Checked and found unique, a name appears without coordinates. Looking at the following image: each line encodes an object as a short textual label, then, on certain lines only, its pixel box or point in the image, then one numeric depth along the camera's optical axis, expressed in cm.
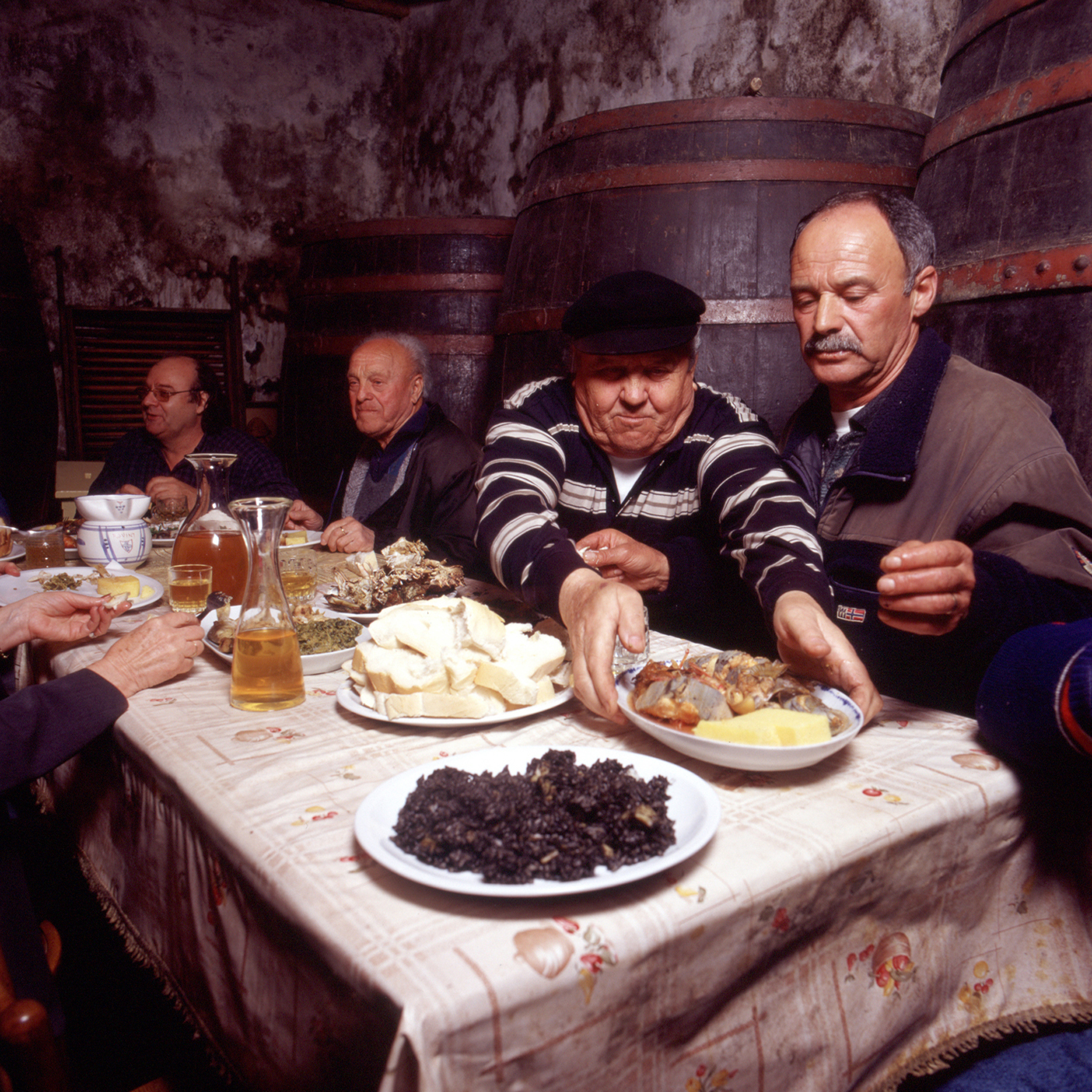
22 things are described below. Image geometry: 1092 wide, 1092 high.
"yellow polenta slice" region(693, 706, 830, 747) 93
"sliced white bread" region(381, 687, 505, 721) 112
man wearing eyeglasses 362
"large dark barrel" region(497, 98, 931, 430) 252
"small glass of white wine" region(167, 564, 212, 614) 163
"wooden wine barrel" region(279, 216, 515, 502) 382
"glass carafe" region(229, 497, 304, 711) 115
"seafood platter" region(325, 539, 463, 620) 169
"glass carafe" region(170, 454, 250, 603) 168
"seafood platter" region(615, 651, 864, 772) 93
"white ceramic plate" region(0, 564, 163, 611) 182
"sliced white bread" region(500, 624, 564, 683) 116
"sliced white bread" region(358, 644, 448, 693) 112
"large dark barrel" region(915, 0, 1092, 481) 178
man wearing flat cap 154
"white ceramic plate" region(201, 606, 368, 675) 134
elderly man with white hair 314
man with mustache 153
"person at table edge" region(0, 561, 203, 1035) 113
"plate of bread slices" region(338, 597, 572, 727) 112
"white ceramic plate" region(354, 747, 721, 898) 70
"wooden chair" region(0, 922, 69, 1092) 80
